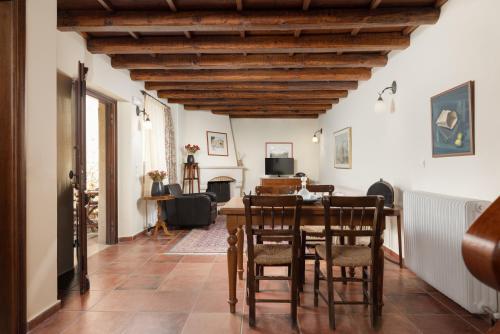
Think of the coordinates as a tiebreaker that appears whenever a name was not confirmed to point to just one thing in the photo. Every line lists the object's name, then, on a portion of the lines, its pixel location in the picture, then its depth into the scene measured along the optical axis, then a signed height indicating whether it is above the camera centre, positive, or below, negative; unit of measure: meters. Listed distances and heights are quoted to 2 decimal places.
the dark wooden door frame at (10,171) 1.97 -0.03
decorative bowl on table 2.60 -0.30
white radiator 2.22 -0.68
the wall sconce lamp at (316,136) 8.23 +0.77
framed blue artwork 2.49 +0.36
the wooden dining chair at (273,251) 2.14 -0.59
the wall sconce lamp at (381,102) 3.91 +0.79
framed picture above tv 8.70 +0.41
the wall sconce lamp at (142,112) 4.86 +0.86
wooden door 3.21 -0.13
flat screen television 8.44 -0.07
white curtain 5.27 +0.43
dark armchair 5.41 -0.80
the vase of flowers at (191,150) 7.17 +0.35
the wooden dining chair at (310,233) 2.73 -0.66
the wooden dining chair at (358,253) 2.09 -0.65
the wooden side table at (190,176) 7.24 -0.26
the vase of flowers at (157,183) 4.98 -0.29
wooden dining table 2.41 -0.46
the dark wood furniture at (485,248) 0.50 -0.14
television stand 8.08 -0.43
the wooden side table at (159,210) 4.87 -0.73
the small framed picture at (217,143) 7.77 +0.55
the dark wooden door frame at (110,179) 4.54 -0.20
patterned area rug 4.12 -1.13
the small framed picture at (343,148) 5.77 +0.31
